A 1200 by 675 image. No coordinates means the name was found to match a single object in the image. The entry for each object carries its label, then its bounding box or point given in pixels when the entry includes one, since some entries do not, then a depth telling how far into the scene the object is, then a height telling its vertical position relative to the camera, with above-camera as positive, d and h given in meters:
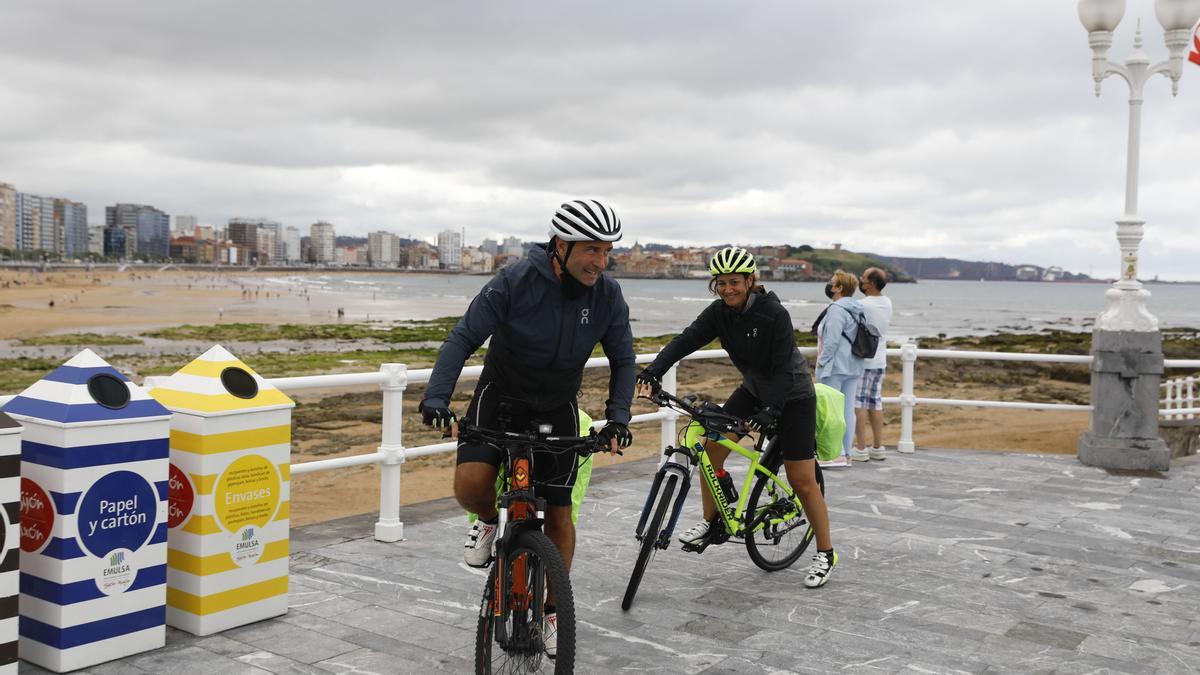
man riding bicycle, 3.94 -0.29
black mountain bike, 3.70 -1.08
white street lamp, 9.98 +2.23
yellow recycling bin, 4.43 -1.01
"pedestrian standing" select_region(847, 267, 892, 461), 9.40 -0.87
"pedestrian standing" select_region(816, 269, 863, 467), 9.24 -0.46
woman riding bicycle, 5.41 -0.48
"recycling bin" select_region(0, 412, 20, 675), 3.68 -1.00
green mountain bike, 5.14 -1.19
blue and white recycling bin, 3.96 -1.00
